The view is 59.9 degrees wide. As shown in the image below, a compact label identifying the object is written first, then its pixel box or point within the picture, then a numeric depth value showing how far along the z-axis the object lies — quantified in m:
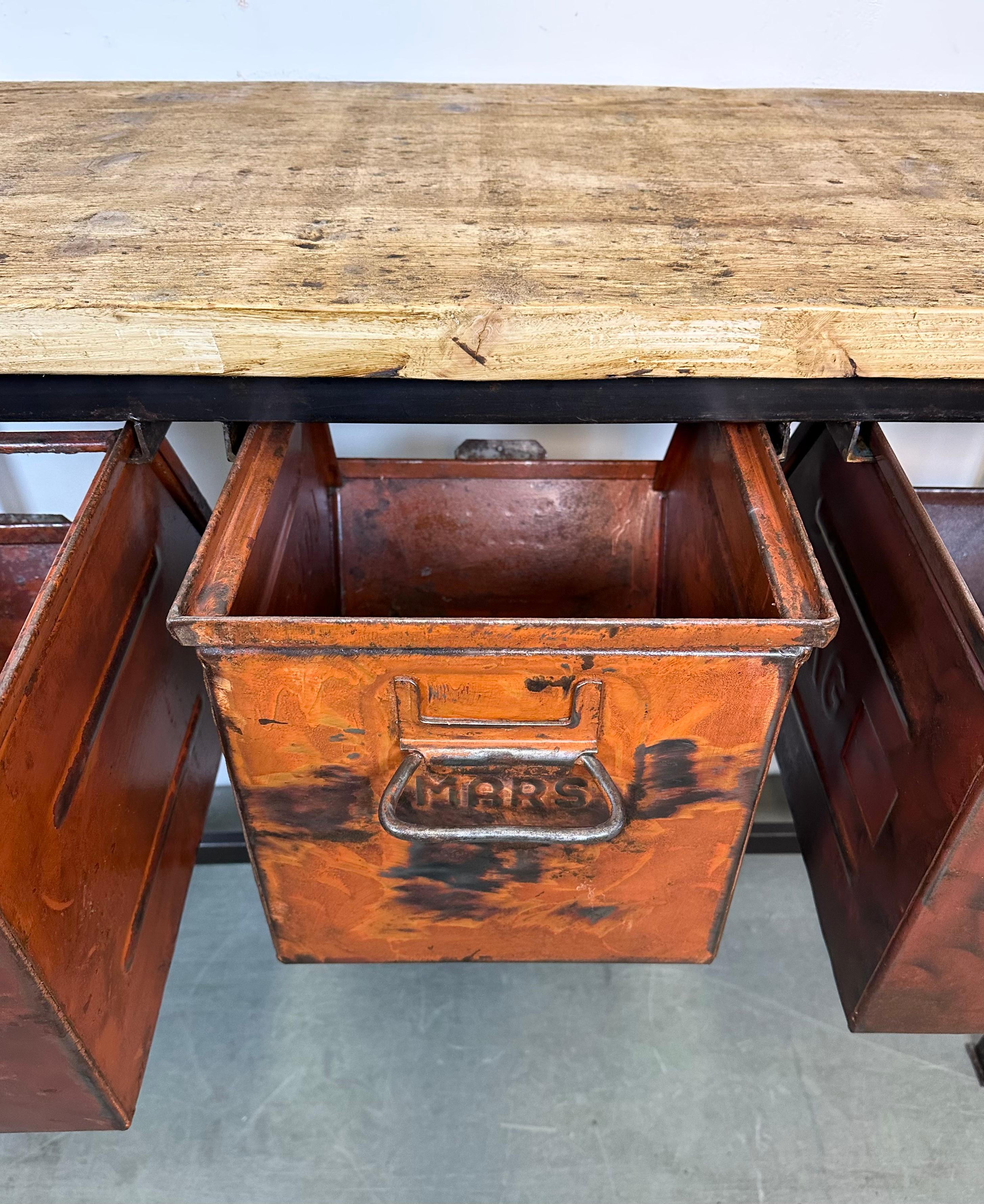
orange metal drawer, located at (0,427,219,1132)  0.60
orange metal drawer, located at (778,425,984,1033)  0.66
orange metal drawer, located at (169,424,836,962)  0.62
